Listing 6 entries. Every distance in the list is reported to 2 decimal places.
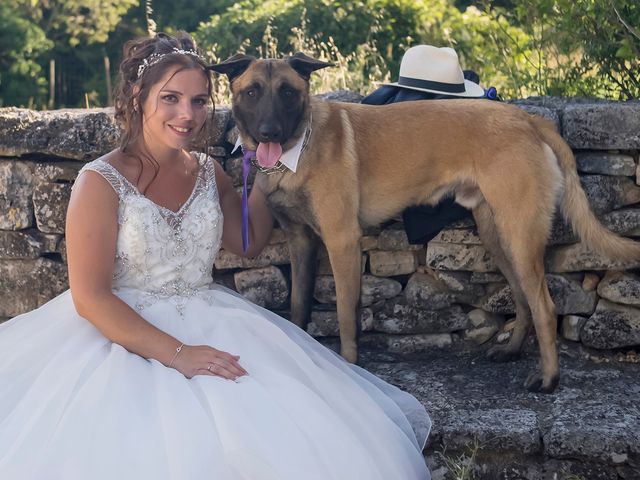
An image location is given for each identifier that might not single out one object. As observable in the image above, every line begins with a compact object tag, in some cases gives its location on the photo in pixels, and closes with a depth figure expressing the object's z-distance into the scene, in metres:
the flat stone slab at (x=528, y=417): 2.98
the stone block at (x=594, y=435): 2.95
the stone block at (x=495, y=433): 3.03
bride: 2.28
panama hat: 3.98
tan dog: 3.44
